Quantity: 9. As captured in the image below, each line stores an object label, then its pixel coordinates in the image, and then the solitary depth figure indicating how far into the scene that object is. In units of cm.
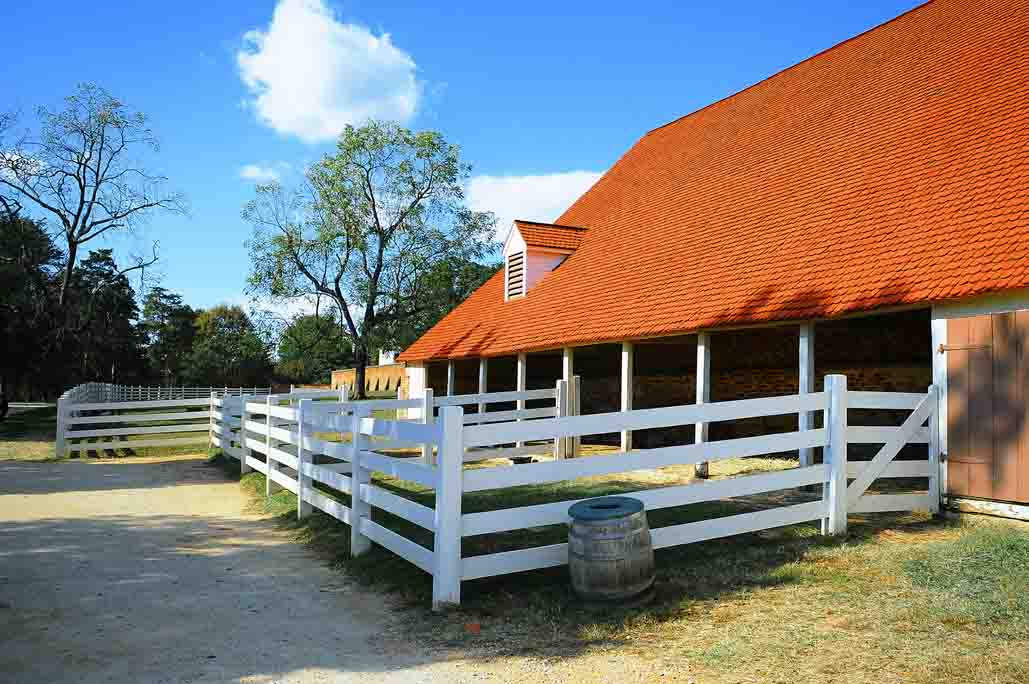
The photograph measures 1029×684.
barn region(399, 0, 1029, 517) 792
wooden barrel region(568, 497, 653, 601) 520
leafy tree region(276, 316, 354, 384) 3819
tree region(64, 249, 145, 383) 2850
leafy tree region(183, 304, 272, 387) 6831
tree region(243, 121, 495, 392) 3650
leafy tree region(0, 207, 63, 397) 2630
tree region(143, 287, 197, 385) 7594
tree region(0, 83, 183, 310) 2802
